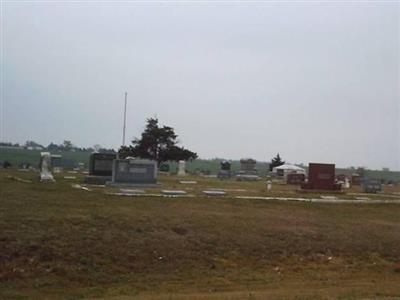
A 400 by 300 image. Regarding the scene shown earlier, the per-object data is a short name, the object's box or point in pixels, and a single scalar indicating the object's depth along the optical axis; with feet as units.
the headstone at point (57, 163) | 167.49
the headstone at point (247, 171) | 158.69
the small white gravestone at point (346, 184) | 131.36
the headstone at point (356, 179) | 160.08
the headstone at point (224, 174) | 160.97
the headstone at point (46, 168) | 91.36
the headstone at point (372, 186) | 110.01
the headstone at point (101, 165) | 99.71
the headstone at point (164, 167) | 202.03
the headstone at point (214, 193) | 78.04
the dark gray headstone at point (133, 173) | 87.10
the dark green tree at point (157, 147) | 174.55
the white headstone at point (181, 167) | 173.30
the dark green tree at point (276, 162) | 229.86
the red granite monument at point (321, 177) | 102.63
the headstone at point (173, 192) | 75.20
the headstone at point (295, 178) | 137.69
